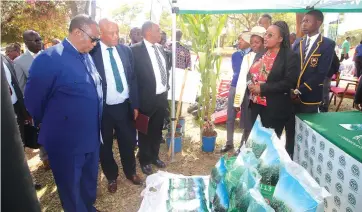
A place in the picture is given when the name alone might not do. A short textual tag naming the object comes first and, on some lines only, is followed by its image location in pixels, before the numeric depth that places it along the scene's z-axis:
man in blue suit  2.07
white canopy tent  3.06
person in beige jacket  3.40
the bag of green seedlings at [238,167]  1.89
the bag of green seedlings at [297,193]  1.39
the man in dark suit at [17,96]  2.99
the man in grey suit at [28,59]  3.36
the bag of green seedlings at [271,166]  1.83
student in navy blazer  3.01
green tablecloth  1.99
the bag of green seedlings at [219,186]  1.94
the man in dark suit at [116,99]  2.72
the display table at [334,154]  1.89
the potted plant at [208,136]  4.18
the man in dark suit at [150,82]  3.21
